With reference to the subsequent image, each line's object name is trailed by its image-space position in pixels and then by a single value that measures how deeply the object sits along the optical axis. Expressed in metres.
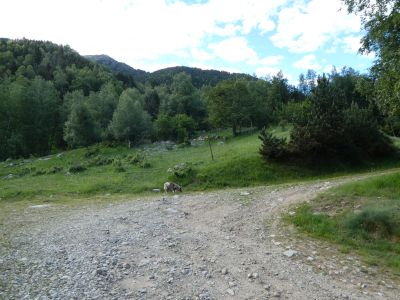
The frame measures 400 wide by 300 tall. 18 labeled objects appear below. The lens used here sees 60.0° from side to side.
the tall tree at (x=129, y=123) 62.75
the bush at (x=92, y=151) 47.34
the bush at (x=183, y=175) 24.73
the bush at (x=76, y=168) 32.26
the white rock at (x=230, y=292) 7.90
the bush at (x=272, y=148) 25.94
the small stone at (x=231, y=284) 8.30
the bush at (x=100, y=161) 36.75
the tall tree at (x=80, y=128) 61.97
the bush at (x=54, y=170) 32.84
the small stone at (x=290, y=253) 10.05
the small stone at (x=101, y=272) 9.09
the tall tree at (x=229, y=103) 62.69
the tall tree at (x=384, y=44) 15.14
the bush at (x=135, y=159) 34.75
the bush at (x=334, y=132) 26.03
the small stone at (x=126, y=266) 9.55
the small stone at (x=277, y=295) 7.73
